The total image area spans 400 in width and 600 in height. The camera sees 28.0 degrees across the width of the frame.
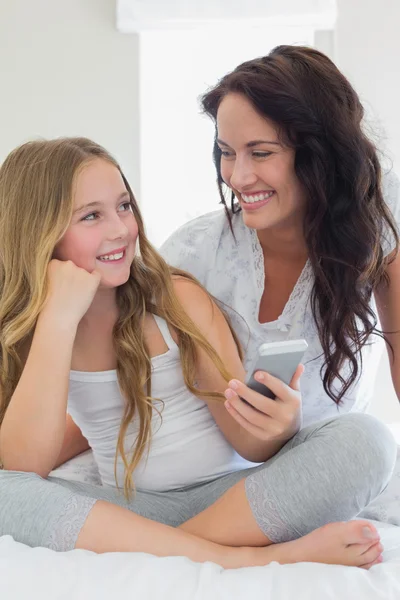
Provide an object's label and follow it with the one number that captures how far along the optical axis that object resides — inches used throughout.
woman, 65.7
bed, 42.3
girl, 52.9
